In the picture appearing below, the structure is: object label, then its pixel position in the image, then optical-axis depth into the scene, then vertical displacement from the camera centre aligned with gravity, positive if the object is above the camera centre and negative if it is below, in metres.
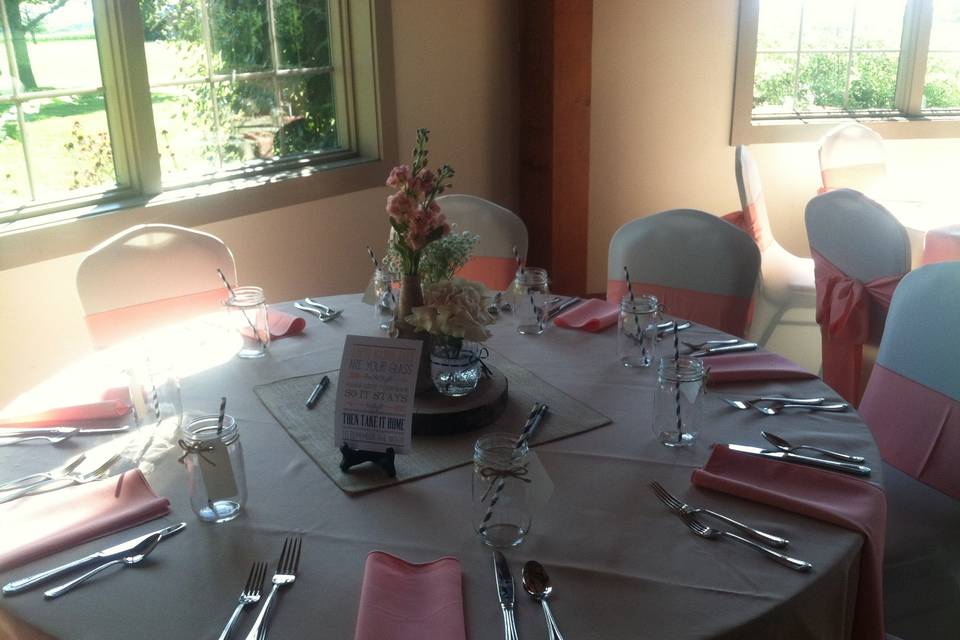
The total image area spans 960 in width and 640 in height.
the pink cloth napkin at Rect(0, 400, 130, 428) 1.56 -0.61
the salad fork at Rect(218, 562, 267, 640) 1.02 -0.63
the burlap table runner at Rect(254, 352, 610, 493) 1.38 -0.63
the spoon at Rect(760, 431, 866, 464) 1.38 -0.63
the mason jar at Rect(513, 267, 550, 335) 1.97 -0.54
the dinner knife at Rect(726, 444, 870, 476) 1.35 -0.63
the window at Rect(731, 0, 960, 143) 4.41 -0.14
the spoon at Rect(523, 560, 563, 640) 1.06 -0.63
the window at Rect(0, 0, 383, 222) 2.72 -0.13
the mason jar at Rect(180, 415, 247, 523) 1.25 -0.57
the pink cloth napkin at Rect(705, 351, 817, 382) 1.70 -0.62
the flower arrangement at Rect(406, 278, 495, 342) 1.49 -0.43
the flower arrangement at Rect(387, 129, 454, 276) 1.52 -0.26
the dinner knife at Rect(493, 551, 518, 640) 1.01 -0.63
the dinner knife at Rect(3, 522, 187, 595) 1.10 -0.63
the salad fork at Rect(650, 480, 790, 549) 1.17 -0.63
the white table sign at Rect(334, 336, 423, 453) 1.36 -0.51
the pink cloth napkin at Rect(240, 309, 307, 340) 2.00 -0.60
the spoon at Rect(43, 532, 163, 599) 1.09 -0.63
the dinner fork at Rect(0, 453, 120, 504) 1.33 -0.63
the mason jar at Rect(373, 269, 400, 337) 1.97 -0.53
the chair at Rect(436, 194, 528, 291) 2.71 -0.56
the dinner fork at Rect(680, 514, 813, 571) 1.12 -0.63
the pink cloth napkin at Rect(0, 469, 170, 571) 1.19 -0.63
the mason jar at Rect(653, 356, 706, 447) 1.46 -0.57
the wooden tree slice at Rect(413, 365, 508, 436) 1.50 -0.60
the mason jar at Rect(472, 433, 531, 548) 1.20 -0.58
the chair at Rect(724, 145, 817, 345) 3.33 -0.87
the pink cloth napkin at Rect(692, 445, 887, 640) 1.21 -0.63
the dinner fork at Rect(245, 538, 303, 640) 1.01 -0.63
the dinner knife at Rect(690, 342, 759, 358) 1.84 -0.62
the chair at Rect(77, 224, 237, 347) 2.22 -0.55
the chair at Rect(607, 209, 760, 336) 2.28 -0.56
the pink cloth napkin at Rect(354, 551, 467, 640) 1.01 -0.63
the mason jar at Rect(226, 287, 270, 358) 1.89 -0.55
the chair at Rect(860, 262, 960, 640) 1.57 -0.78
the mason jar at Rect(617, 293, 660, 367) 1.80 -0.56
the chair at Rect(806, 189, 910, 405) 2.35 -0.62
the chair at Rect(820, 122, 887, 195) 4.05 -0.53
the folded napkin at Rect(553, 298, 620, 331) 2.02 -0.61
